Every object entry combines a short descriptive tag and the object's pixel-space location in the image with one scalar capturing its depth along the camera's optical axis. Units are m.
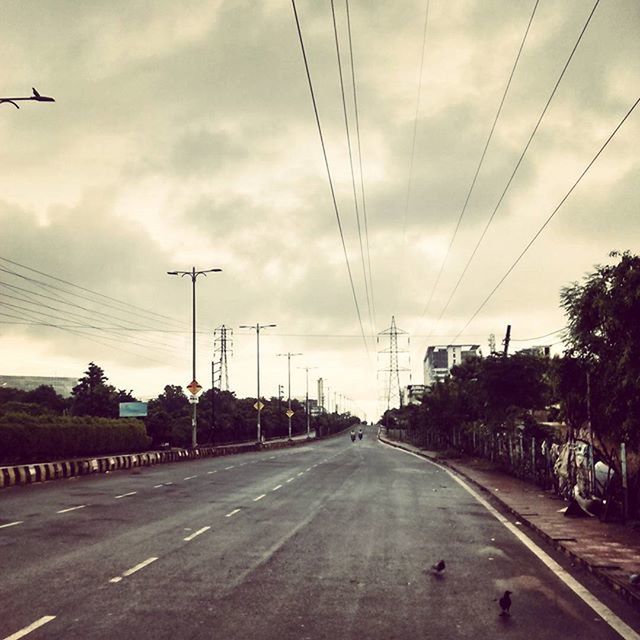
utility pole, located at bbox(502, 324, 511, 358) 35.13
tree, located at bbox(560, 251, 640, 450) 11.47
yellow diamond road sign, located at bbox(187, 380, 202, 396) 43.97
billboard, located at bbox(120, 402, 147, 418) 76.88
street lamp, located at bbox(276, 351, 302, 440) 102.66
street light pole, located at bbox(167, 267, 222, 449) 47.28
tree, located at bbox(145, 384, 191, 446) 68.94
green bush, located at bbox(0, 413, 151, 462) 35.81
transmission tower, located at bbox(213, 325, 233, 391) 82.06
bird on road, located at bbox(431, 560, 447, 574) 9.10
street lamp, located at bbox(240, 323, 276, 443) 73.69
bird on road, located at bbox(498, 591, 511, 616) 7.04
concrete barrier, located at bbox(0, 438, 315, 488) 25.31
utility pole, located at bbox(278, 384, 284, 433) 130.36
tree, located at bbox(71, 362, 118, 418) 85.50
